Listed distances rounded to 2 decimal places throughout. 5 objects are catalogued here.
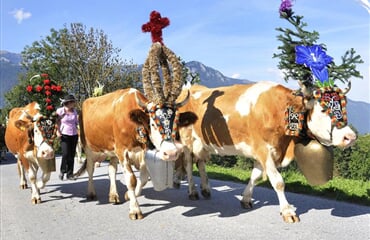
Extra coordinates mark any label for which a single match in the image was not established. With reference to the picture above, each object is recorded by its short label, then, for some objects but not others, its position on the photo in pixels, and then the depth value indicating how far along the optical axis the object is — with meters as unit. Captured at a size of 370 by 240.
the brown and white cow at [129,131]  5.88
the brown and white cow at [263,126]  5.54
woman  8.15
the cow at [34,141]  7.55
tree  29.36
